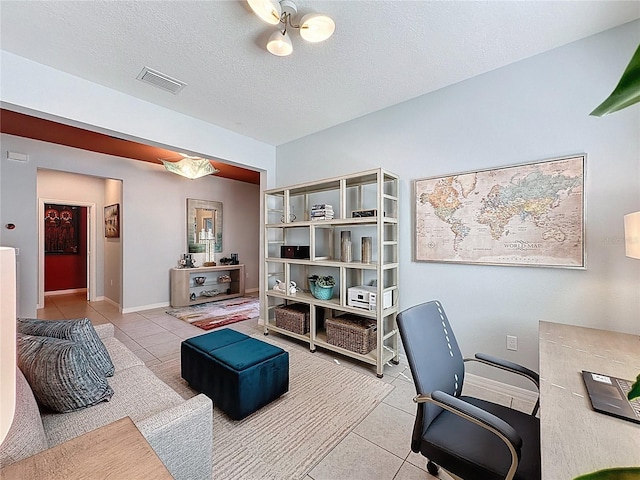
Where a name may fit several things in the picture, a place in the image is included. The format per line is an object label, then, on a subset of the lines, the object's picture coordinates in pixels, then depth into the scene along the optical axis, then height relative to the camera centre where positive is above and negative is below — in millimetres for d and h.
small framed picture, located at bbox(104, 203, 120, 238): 5250 +352
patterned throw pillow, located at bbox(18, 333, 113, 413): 1376 -662
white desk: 805 -617
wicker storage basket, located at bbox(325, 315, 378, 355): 2855 -973
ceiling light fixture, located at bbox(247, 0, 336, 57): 1692 +1366
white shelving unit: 2803 -120
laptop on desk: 998 -605
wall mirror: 5832 +320
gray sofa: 1013 -871
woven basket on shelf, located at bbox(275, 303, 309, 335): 3438 -978
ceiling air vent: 2457 +1426
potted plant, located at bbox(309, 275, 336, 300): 3258 -550
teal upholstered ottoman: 2043 -1010
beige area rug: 1687 -1317
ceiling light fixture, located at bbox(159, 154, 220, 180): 4480 +1145
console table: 5348 -942
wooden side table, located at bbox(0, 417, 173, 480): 773 -636
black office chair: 1132 -857
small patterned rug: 4401 -1278
